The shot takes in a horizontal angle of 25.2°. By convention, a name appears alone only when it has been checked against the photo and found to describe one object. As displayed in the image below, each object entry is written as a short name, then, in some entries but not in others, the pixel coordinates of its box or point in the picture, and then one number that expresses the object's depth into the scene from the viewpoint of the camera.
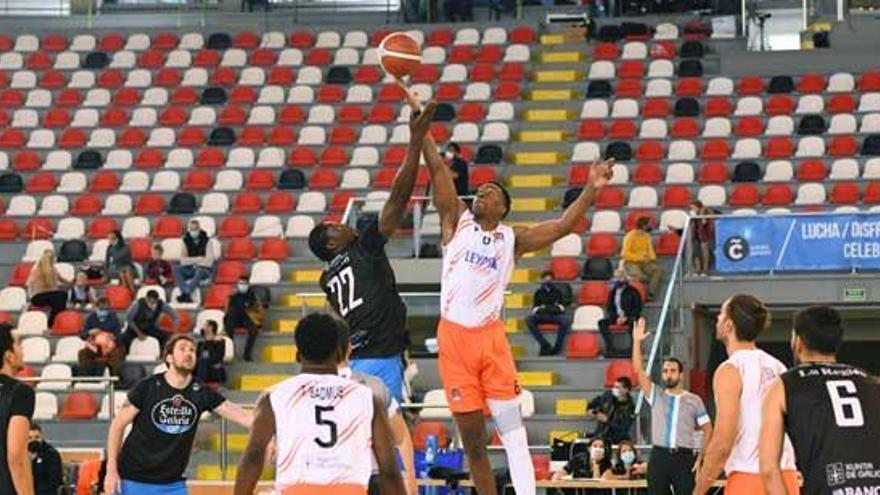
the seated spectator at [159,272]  28.53
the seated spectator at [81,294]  28.28
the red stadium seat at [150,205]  30.94
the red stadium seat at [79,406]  25.45
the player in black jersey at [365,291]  12.77
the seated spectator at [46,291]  28.05
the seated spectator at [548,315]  26.14
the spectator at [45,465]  20.83
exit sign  25.41
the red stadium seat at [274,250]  29.09
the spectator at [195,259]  28.36
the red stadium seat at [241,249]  29.25
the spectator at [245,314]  26.84
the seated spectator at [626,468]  21.72
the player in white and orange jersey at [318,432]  9.46
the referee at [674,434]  18.72
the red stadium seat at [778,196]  28.70
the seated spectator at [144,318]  26.61
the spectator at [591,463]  21.95
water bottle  22.03
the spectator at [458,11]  37.31
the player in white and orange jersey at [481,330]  12.84
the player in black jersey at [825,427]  9.75
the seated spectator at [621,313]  25.59
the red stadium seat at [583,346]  25.84
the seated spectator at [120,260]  28.33
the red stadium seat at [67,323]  27.80
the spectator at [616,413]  22.88
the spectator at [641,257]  26.42
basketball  12.35
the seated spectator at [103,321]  27.09
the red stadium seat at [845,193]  28.50
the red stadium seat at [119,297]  28.14
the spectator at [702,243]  25.42
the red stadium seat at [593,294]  26.81
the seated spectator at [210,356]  25.91
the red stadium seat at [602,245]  27.86
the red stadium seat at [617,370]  25.20
